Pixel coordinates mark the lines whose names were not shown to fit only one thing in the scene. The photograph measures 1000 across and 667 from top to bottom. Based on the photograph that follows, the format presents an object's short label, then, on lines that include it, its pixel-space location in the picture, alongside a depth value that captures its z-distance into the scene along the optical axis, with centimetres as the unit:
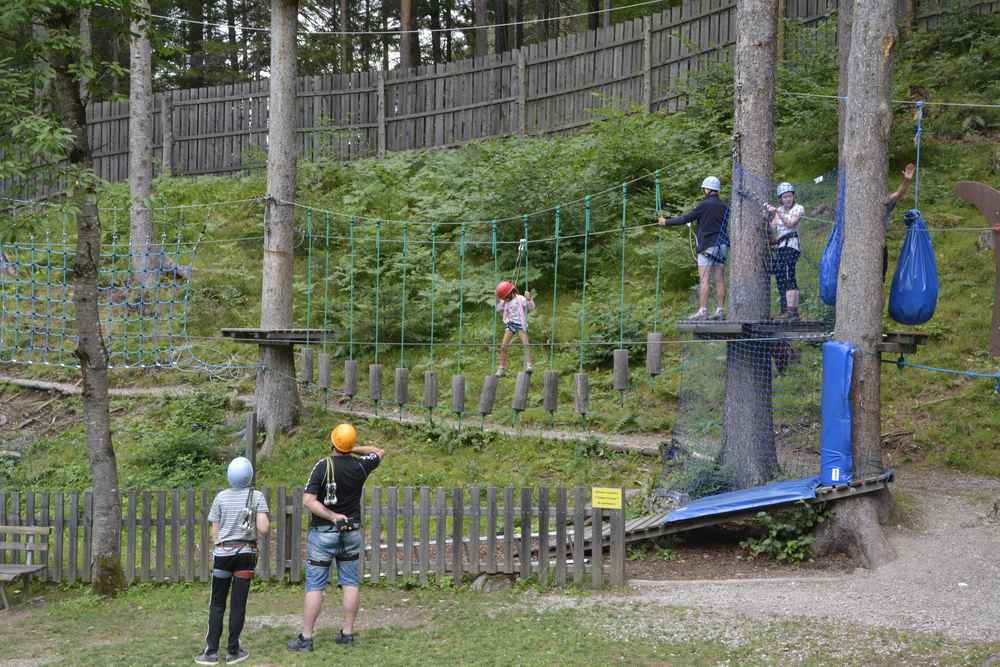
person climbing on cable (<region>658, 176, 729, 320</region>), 1073
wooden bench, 920
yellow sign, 841
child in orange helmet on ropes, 1237
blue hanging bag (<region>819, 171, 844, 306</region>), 993
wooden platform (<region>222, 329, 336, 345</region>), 1253
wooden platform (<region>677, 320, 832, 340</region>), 968
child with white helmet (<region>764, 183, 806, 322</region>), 1006
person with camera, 711
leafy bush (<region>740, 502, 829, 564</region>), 902
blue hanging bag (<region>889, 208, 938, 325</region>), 943
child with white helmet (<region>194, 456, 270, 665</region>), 691
